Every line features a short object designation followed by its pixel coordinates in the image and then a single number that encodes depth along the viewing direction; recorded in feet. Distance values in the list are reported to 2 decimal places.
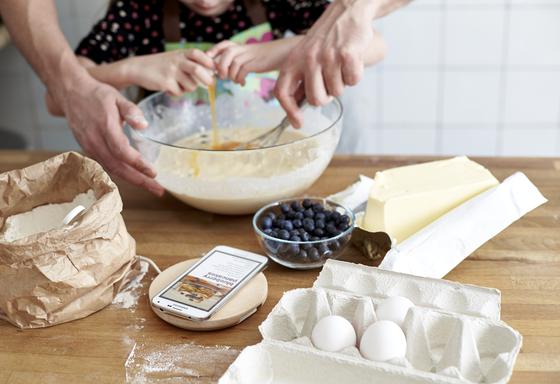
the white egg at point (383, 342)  2.96
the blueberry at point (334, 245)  3.86
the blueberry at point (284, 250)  3.86
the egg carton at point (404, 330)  2.94
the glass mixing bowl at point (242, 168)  4.31
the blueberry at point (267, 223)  4.01
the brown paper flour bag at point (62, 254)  3.40
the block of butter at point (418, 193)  4.01
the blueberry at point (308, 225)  3.92
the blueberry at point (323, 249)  3.85
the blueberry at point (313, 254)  3.85
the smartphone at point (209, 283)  3.51
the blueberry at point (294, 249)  3.84
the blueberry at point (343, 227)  3.93
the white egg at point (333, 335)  3.05
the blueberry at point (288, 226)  3.93
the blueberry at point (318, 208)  4.07
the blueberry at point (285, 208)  4.09
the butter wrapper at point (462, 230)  3.73
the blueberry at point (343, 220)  3.98
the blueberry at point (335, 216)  4.00
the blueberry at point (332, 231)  3.90
